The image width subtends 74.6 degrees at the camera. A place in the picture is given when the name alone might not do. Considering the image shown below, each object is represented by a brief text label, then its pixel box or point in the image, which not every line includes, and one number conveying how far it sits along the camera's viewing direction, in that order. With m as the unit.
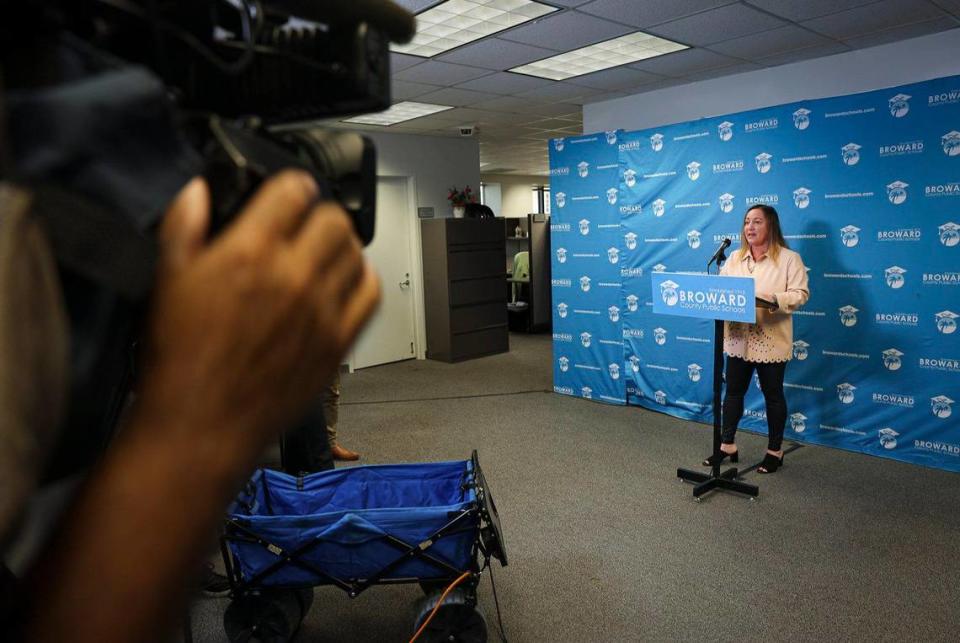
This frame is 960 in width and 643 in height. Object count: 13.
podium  3.36
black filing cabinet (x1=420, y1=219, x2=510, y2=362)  7.34
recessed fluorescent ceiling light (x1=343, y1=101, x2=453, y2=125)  6.05
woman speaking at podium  3.65
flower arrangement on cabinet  7.70
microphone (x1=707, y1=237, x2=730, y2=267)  3.70
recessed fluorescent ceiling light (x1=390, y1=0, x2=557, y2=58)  3.51
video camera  0.31
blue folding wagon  1.97
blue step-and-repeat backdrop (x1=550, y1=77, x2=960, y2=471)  3.73
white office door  7.30
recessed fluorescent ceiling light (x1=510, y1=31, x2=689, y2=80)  4.23
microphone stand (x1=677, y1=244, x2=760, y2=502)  3.41
